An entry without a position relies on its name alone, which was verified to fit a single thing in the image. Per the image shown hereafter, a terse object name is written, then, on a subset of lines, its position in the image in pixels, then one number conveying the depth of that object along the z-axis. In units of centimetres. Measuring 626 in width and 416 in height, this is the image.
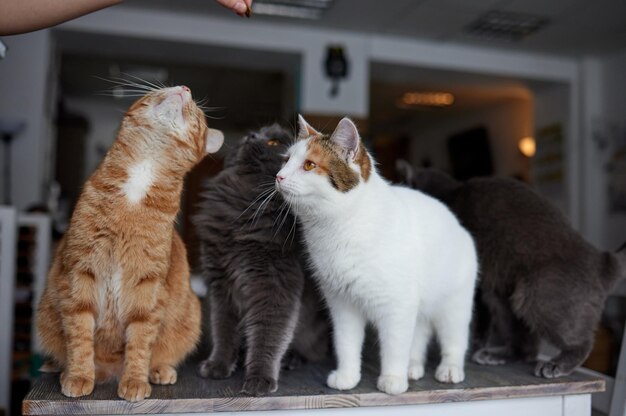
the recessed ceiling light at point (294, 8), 430
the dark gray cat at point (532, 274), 124
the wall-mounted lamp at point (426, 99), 671
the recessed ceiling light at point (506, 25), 443
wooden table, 92
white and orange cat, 105
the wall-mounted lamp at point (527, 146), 630
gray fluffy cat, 114
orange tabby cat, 95
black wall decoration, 473
